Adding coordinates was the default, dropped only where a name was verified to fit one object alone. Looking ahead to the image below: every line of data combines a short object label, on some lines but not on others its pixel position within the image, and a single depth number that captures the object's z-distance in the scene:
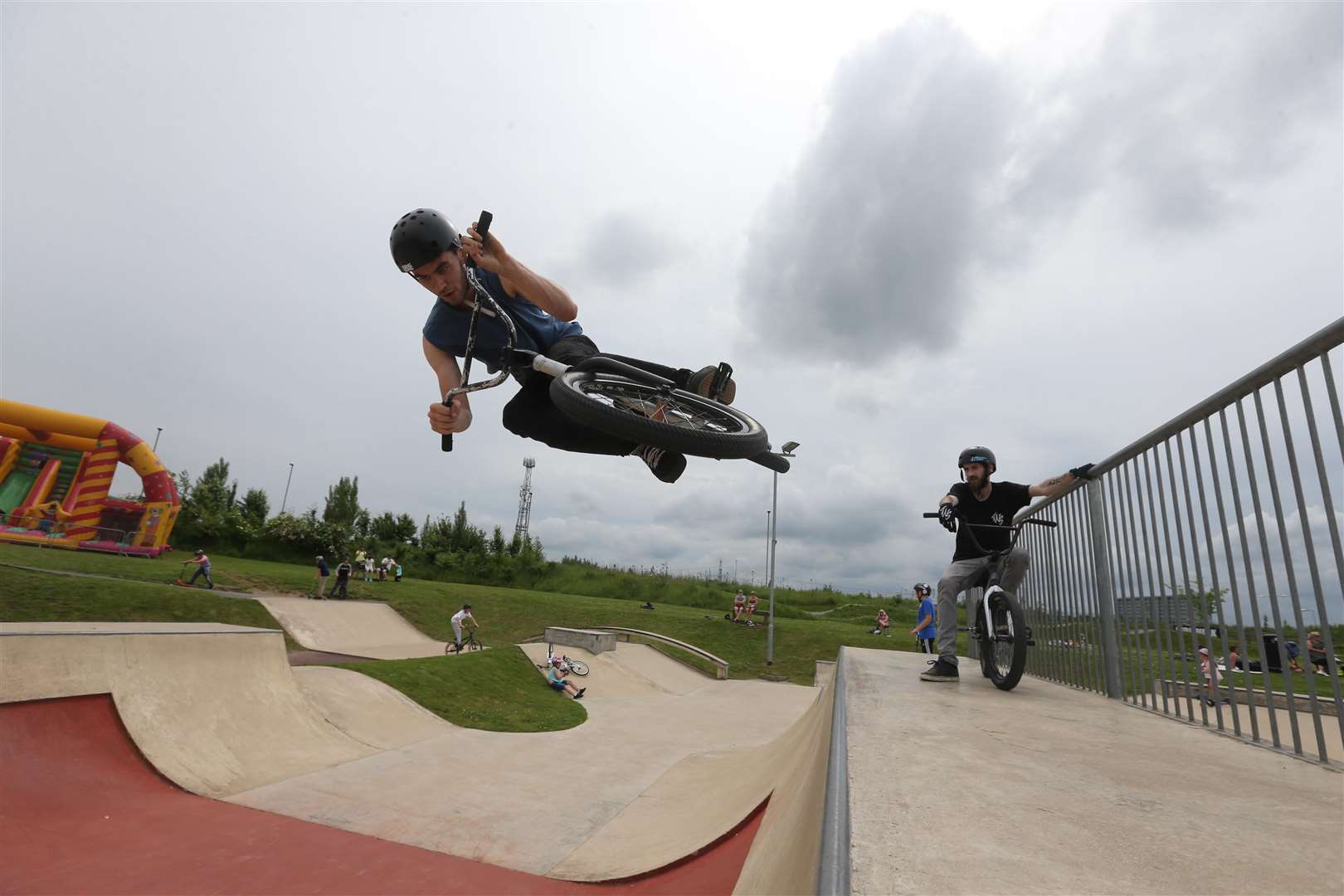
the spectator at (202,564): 19.92
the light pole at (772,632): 20.41
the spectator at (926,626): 13.00
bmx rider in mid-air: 3.43
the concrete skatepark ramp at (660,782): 1.57
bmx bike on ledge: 4.24
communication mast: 47.31
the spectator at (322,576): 20.16
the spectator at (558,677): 13.41
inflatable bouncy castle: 22.47
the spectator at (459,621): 17.00
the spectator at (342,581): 21.48
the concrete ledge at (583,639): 17.78
